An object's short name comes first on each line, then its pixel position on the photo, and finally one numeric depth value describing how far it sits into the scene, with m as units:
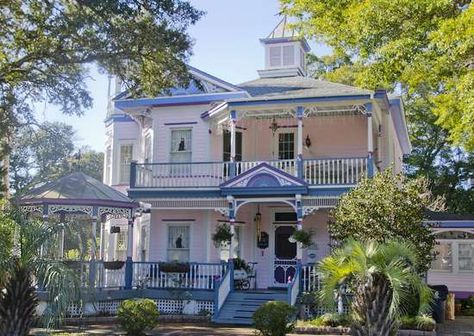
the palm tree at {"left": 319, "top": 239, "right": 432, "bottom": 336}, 10.74
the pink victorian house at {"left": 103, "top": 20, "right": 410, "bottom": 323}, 20.77
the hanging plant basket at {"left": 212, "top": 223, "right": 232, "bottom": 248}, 21.09
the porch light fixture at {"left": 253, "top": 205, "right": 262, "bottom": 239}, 23.48
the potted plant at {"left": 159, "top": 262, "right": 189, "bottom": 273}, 21.59
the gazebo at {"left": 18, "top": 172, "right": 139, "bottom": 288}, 19.94
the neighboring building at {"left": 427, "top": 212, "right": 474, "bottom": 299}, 27.16
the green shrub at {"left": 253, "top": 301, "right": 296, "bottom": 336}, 15.14
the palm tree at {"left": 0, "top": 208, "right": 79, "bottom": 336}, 11.60
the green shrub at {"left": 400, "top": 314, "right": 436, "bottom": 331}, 16.23
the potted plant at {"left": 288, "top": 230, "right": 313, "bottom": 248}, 19.98
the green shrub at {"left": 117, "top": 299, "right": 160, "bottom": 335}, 15.31
